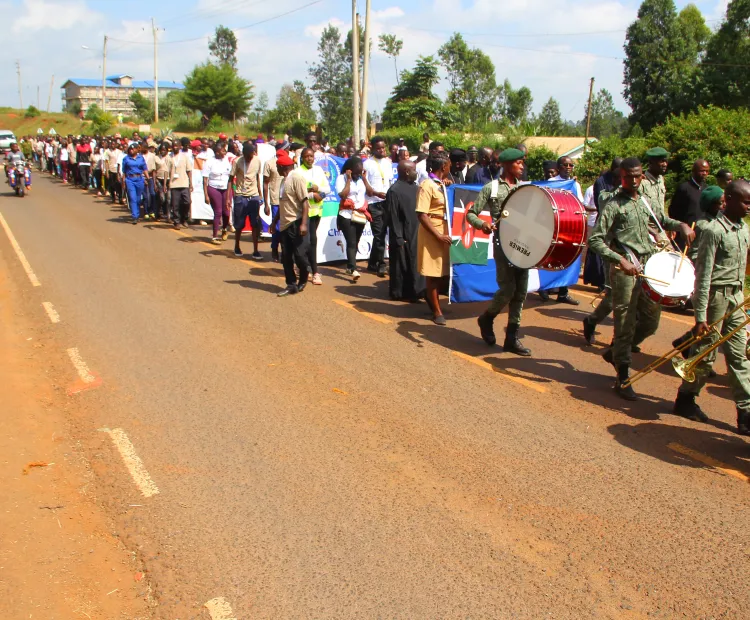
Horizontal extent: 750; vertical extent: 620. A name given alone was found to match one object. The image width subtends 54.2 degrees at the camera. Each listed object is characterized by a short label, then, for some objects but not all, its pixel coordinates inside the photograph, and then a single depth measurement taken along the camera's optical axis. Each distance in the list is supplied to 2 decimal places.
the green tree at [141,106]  86.50
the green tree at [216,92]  79.44
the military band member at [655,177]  7.28
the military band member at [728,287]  5.34
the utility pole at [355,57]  24.77
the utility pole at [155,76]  59.40
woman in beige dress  8.12
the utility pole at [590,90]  44.99
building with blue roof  145.00
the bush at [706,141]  20.08
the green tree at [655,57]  44.91
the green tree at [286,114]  64.97
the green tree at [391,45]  69.62
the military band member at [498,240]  7.15
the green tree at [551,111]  87.10
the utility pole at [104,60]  65.38
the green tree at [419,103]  41.72
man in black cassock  9.19
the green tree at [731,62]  38.84
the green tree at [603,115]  91.94
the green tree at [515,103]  84.56
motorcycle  23.58
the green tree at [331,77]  80.25
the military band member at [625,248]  6.18
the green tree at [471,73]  81.44
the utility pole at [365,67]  24.49
